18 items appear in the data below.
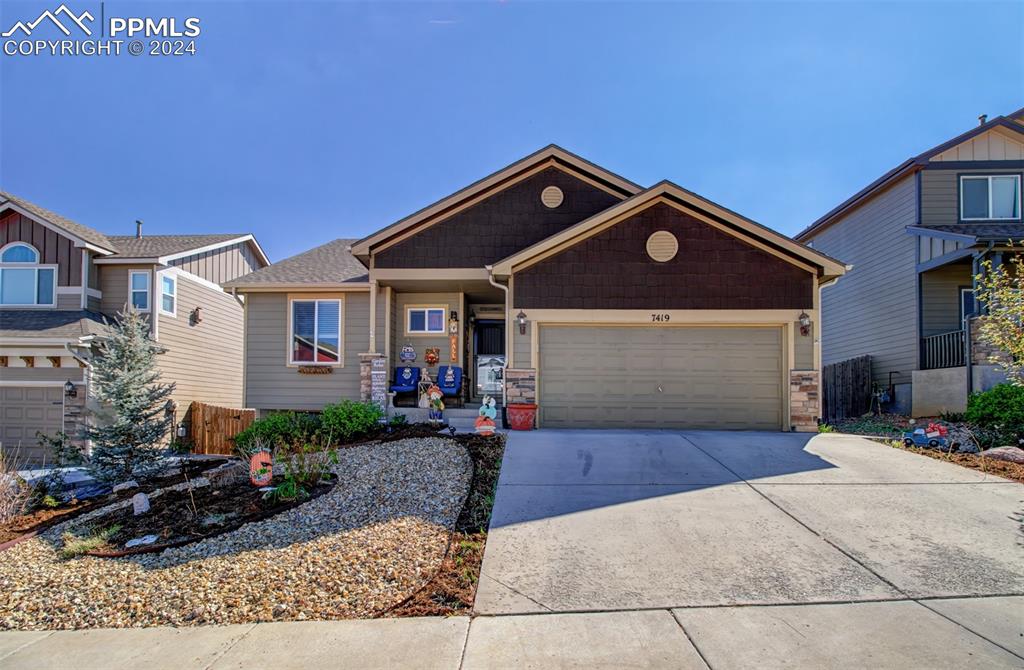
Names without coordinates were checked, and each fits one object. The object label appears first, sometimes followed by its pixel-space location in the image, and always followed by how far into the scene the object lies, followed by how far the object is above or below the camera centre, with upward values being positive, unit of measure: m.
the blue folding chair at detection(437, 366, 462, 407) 13.18 -0.62
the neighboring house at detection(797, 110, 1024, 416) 13.15 +2.50
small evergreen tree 9.38 -0.98
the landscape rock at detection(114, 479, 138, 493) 8.74 -2.07
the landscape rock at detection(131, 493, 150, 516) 7.14 -1.91
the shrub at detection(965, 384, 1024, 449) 10.23 -1.11
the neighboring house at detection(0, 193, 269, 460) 14.16 +1.18
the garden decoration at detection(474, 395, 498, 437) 10.33 -1.29
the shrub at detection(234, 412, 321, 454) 10.88 -1.50
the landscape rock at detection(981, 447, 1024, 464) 8.79 -1.52
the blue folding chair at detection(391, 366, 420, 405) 13.09 -0.63
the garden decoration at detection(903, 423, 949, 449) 9.64 -1.37
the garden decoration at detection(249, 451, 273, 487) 7.81 -1.60
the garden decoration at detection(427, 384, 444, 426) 11.97 -1.11
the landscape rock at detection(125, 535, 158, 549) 6.03 -2.01
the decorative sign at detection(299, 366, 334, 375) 13.73 -0.43
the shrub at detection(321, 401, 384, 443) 11.09 -1.34
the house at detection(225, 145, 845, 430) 11.38 +0.68
